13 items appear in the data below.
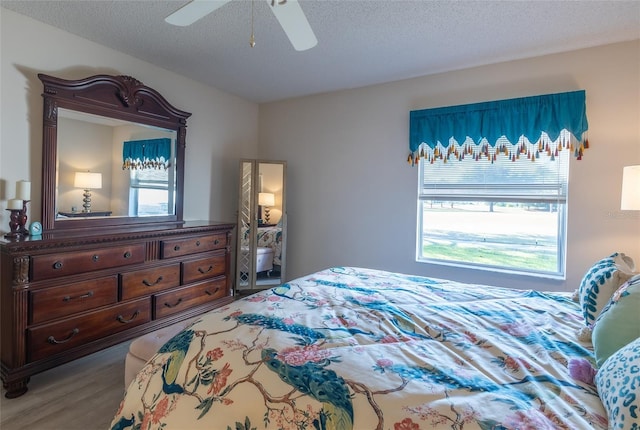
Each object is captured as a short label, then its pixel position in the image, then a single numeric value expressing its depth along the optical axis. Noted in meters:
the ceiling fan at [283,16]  1.53
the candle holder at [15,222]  2.20
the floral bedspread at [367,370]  0.85
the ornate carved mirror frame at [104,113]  2.42
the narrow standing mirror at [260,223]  3.85
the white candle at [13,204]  2.19
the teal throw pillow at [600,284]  1.37
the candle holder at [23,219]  2.24
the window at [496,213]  2.84
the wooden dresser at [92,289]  1.98
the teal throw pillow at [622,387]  0.73
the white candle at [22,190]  2.20
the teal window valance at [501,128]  2.67
